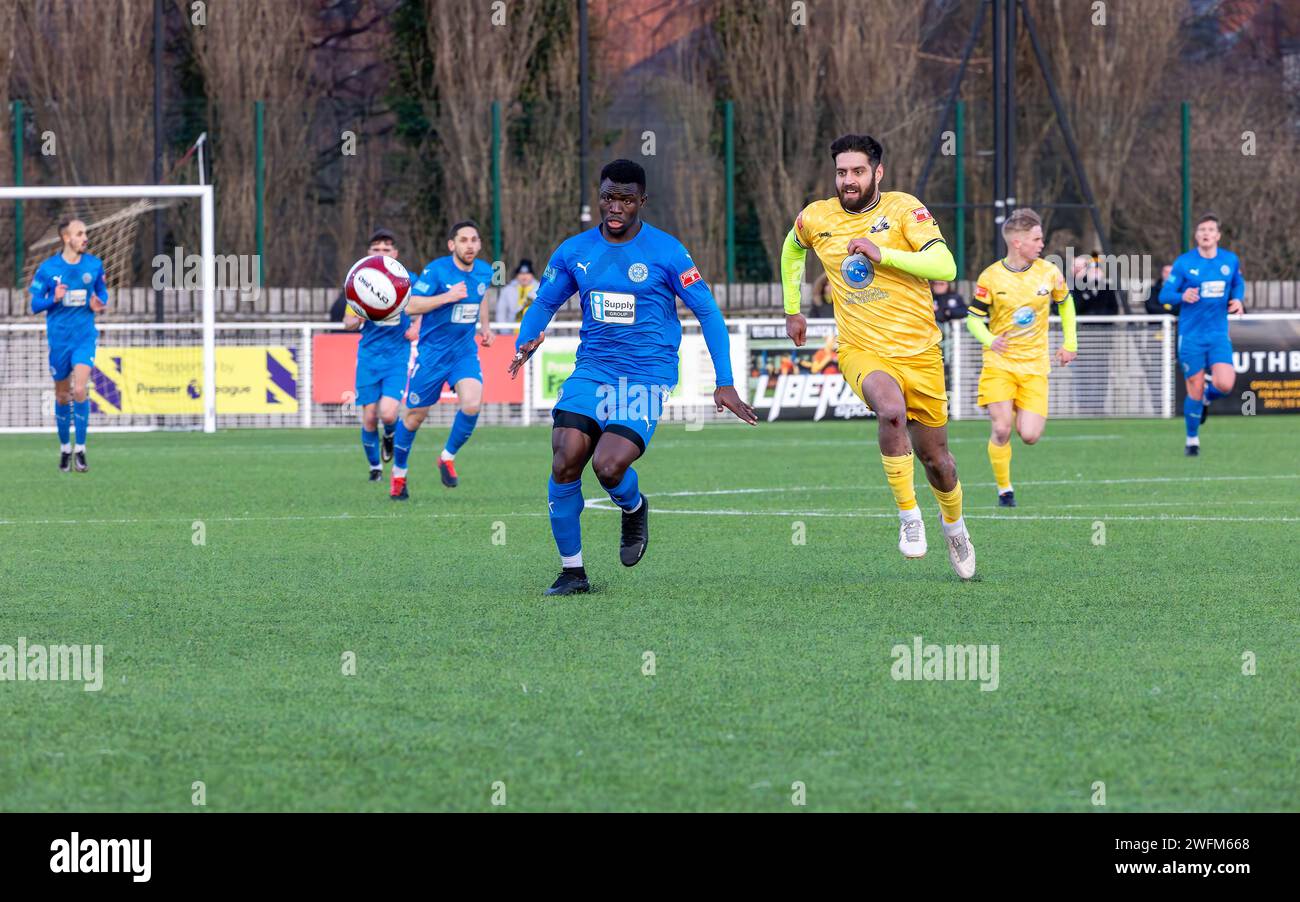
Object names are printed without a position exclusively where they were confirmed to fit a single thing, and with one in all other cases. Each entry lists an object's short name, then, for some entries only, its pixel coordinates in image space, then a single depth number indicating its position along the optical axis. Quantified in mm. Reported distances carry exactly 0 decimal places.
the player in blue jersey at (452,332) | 16094
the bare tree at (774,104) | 33344
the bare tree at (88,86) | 32438
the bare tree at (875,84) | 34250
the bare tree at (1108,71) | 35281
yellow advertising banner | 26625
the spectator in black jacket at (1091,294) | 29406
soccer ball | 15641
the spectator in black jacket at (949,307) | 28141
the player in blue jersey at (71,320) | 18828
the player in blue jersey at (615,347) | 9273
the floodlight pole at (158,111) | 31109
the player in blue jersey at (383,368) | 16875
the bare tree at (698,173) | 33219
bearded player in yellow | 9586
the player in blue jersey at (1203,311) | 19609
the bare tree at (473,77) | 32969
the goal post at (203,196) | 22766
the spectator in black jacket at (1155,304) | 29203
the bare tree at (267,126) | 32750
